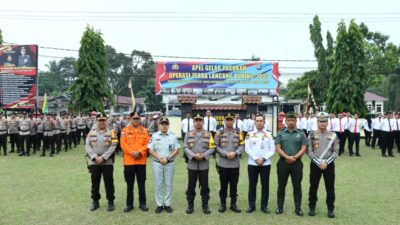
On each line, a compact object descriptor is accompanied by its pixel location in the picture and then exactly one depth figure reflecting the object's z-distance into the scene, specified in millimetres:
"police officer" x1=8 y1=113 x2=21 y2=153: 16500
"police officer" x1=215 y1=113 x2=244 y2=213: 7066
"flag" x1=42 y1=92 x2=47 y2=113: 25441
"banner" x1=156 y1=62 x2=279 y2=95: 19688
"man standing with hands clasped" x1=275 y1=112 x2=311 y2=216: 6895
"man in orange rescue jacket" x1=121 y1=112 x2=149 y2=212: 7129
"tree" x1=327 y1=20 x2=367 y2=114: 22703
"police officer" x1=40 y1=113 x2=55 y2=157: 15492
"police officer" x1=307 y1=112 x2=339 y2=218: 6844
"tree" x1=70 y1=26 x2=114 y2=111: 22953
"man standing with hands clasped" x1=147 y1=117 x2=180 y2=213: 7062
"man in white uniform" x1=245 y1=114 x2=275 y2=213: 7035
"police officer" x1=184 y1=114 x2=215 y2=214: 7023
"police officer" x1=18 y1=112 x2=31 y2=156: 15719
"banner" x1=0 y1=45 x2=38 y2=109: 19719
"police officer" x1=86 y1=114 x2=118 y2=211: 7188
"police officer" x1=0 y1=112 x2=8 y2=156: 15938
